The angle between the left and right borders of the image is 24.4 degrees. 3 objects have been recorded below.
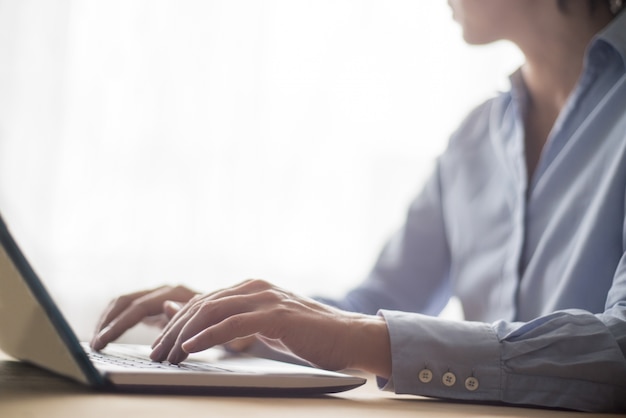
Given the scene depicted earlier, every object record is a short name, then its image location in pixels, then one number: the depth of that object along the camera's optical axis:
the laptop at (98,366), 0.91
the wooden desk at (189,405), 0.90
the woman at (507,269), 1.10
